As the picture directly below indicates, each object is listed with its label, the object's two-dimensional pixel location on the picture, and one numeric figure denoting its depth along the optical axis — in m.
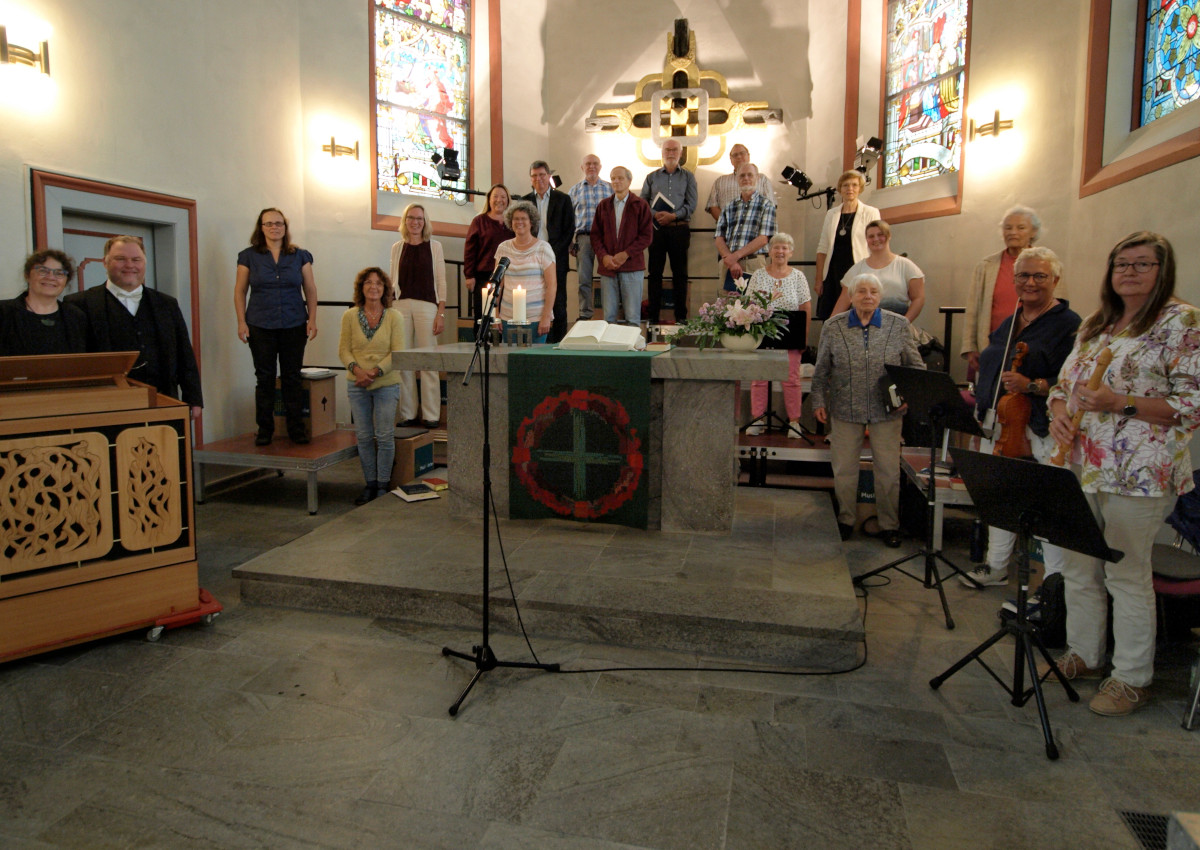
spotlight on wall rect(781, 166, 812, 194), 8.28
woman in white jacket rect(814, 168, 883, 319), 6.72
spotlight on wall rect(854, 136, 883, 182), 8.00
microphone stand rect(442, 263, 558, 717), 2.81
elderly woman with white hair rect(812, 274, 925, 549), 4.73
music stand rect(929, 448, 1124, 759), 2.50
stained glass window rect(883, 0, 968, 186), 7.89
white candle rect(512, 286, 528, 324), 4.71
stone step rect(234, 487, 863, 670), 3.30
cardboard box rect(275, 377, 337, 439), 6.36
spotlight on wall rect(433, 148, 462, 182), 8.48
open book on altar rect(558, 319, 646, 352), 4.43
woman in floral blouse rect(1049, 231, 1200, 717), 2.72
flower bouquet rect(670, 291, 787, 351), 4.58
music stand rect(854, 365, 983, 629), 3.68
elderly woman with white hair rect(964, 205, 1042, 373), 4.67
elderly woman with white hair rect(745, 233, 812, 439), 5.95
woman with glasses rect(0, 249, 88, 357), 3.82
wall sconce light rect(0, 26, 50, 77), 4.70
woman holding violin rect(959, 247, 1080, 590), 3.64
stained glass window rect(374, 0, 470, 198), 8.80
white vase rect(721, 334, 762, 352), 4.63
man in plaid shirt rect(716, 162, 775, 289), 6.91
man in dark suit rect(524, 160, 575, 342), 7.01
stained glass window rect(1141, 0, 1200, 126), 5.05
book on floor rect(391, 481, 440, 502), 5.22
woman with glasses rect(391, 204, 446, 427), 7.04
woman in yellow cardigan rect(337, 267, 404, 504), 5.68
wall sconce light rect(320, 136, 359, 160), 7.80
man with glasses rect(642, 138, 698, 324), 7.84
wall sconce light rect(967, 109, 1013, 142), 7.07
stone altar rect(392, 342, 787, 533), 4.14
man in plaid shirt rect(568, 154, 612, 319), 7.22
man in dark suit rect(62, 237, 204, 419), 4.32
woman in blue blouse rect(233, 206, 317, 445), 5.92
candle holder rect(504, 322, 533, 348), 4.90
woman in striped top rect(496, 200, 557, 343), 5.45
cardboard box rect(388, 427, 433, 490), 5.96
